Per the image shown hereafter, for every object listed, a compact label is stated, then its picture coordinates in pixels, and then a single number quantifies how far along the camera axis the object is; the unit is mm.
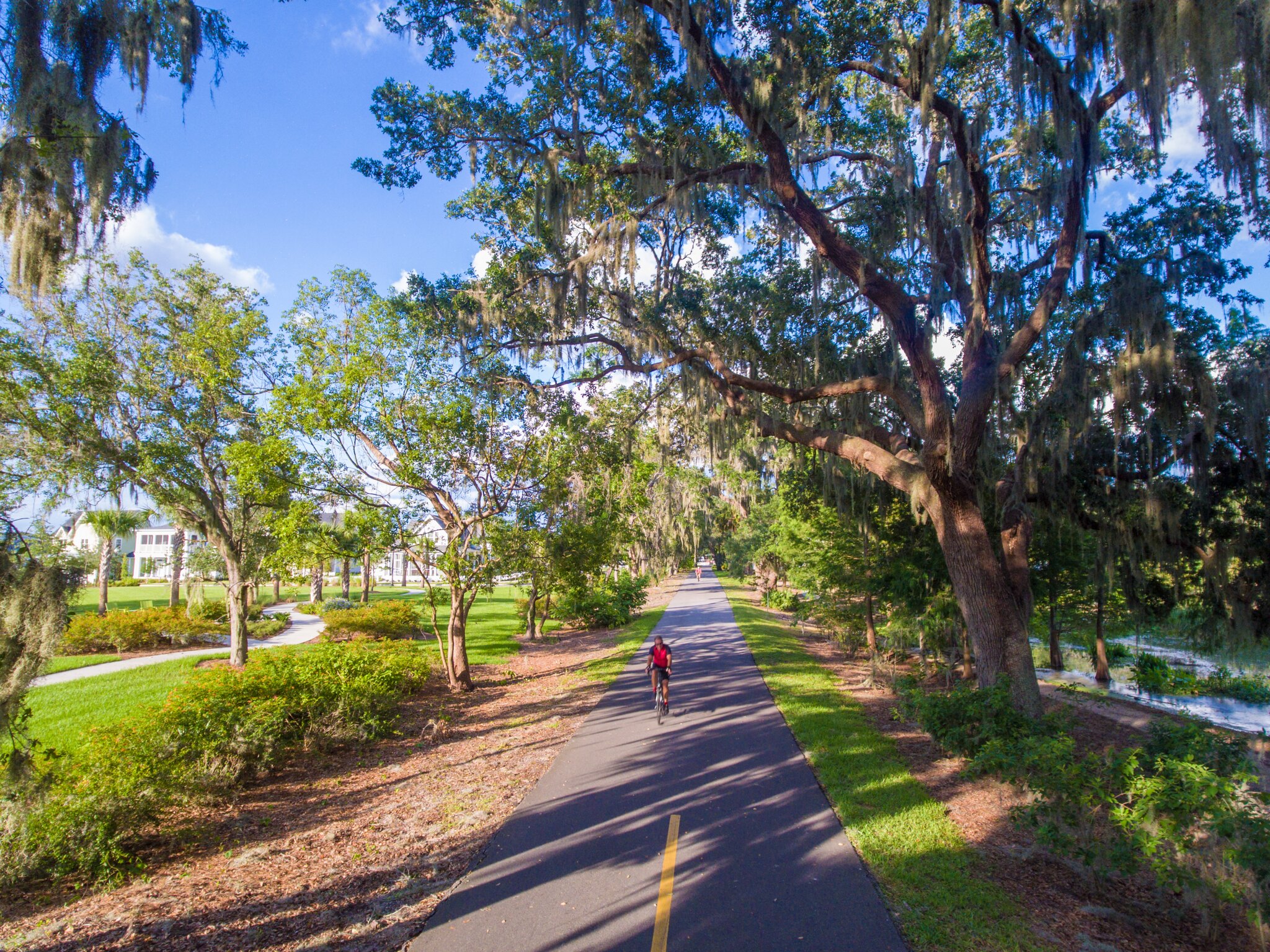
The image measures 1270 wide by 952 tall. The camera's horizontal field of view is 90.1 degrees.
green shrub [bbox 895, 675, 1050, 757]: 6613
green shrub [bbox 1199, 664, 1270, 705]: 15672
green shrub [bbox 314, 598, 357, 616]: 31844
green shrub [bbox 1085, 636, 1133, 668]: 20656
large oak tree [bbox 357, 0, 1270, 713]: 7062
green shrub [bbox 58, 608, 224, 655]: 19969
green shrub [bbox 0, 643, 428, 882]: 4941
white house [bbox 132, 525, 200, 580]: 67125
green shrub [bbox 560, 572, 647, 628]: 26406
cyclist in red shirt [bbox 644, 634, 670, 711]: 9953
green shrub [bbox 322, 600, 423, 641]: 22281
